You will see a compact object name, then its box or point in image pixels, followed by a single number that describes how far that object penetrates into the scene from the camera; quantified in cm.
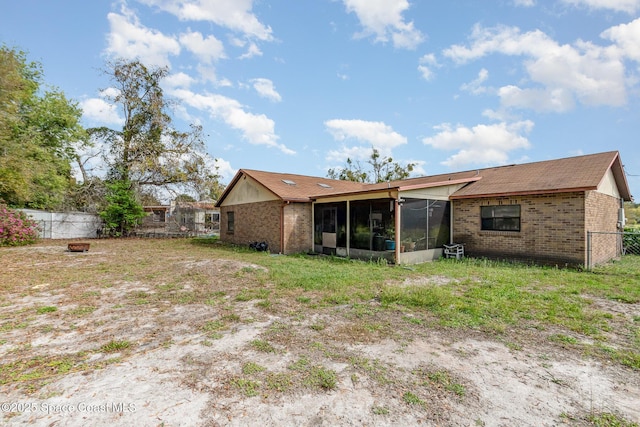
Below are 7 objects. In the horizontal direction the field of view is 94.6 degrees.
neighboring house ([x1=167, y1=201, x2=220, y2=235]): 2327
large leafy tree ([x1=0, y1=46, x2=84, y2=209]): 1408
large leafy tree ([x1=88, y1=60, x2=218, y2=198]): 2156
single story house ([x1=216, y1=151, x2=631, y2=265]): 951
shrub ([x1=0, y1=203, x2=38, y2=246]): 1489
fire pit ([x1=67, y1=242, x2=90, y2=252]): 1307
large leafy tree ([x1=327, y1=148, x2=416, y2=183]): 3634
